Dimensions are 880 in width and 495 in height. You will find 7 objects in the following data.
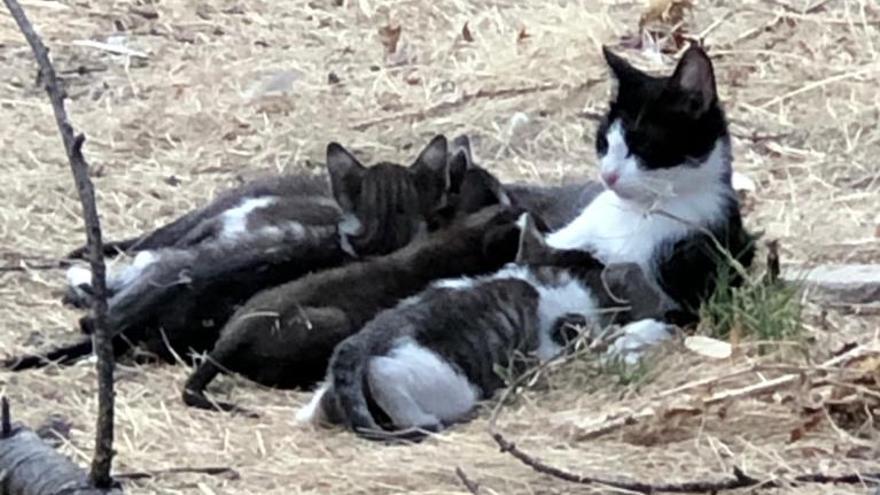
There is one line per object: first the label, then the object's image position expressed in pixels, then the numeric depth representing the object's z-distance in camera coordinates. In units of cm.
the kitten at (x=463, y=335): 443
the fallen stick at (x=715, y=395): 434
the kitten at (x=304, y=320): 475
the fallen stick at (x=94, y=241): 323
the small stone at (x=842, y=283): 526
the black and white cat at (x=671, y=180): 505
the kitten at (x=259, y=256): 502
